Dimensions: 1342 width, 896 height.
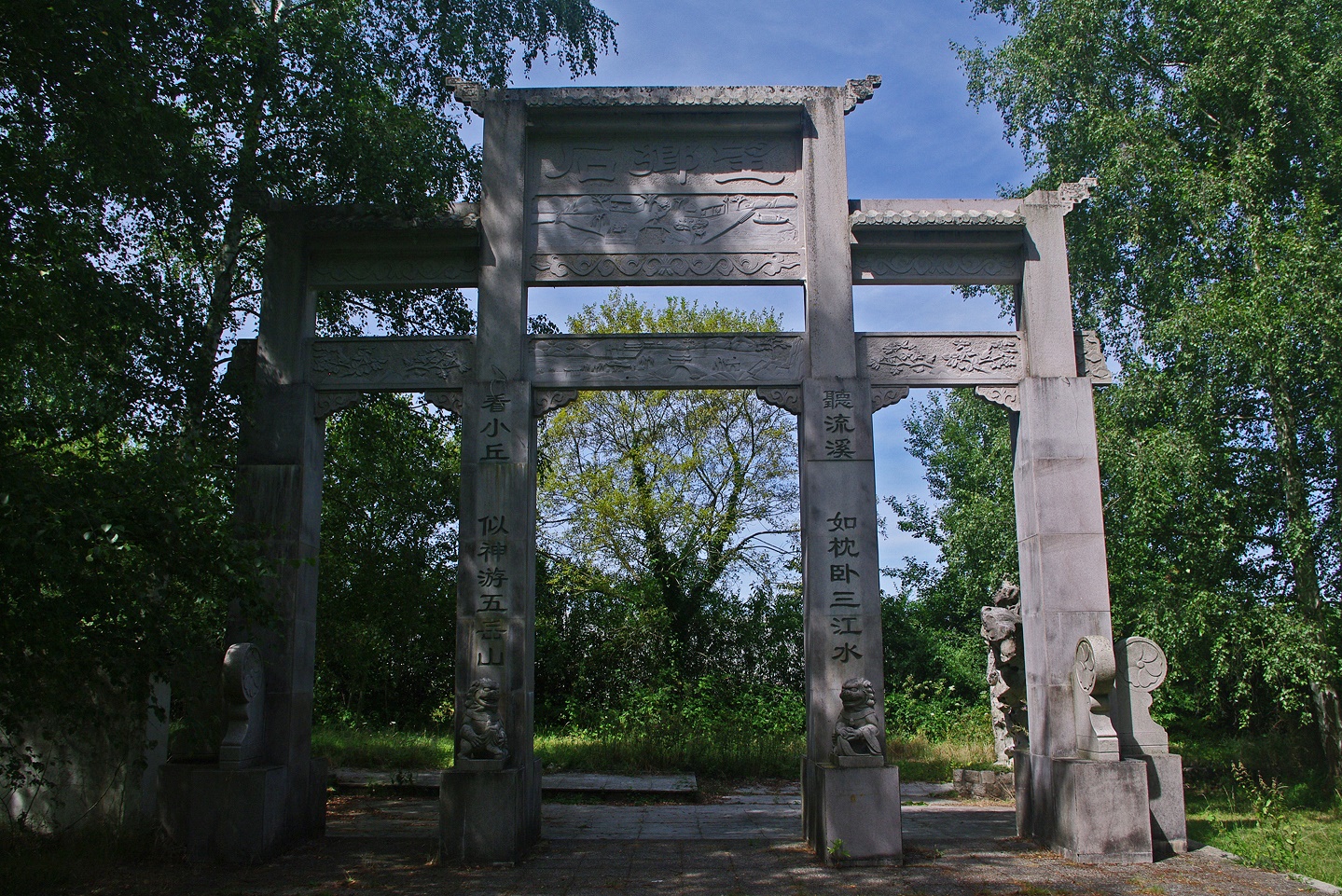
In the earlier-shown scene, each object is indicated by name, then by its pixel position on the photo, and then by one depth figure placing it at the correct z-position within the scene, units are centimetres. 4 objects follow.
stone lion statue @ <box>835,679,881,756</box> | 764
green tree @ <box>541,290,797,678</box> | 1797
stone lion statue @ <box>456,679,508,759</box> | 761
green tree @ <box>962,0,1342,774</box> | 1063
